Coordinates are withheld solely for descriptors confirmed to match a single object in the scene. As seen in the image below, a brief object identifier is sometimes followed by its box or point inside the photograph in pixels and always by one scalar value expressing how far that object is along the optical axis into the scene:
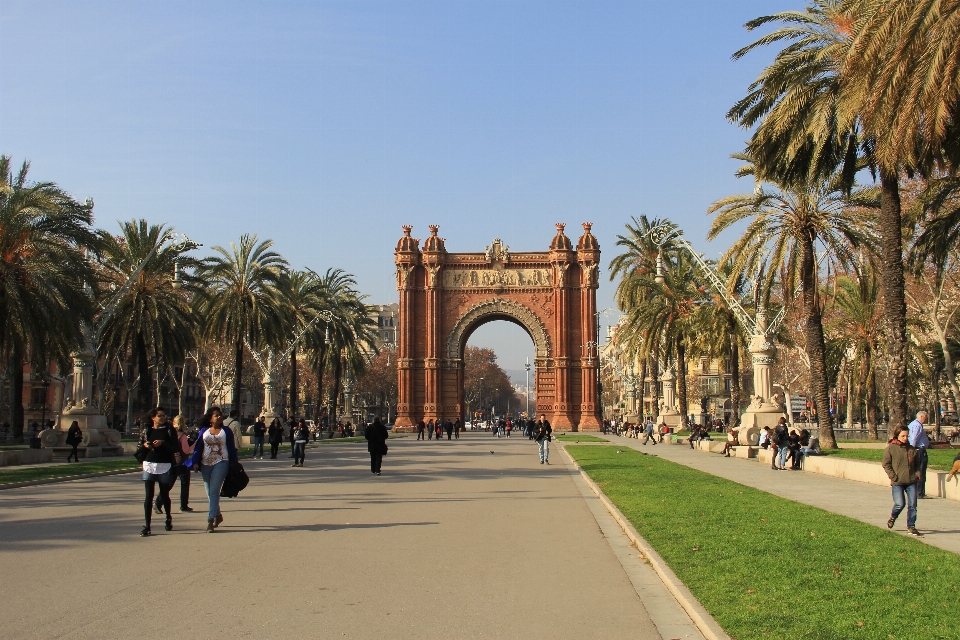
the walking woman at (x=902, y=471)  11.91
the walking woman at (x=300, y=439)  27.20
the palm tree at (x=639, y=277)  50.59
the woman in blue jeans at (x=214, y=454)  12.51
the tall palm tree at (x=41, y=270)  26.12
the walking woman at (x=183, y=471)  13.00
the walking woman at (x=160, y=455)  12.13
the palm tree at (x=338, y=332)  56.12
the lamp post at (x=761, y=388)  31.95
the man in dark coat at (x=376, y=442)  23.69
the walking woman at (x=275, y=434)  31.62
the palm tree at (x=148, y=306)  36.91
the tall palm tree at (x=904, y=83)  16.30
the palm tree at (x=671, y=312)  47.81
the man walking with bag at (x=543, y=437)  29.34
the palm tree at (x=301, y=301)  51.22
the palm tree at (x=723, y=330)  43.12
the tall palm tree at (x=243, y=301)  42.34
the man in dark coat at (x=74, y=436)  28.48
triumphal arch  72.88
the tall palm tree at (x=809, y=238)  28.59
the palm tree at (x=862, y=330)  41.12
